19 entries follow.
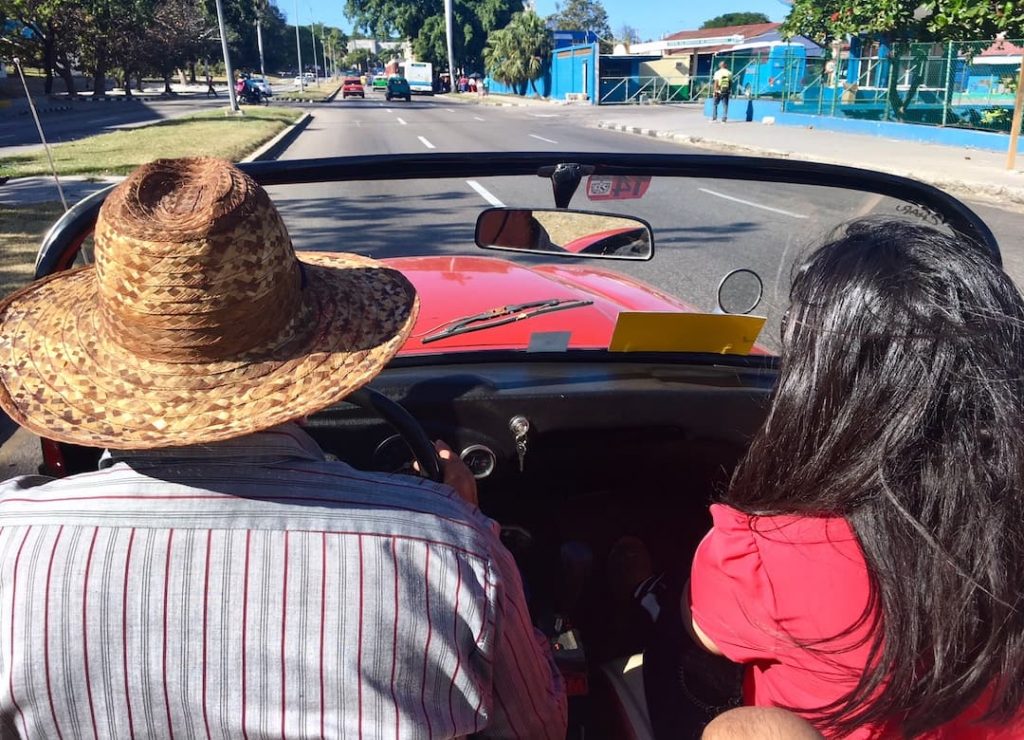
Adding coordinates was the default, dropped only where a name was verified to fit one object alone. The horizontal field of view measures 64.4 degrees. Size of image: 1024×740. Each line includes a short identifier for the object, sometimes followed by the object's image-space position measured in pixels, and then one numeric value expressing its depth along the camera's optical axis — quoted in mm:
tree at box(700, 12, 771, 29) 87438
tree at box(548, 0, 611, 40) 90312
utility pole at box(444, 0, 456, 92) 62953
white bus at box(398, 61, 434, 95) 66375
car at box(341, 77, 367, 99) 58344
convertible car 2029
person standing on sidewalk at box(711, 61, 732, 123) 27016
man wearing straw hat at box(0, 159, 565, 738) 1127
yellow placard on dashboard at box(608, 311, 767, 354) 2232
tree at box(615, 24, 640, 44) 100938
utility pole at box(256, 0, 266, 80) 74756
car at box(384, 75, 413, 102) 52750
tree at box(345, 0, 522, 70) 73438
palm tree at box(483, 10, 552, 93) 54844
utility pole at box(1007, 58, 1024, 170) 13534
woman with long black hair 1135
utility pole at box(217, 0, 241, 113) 27783
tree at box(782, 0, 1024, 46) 17453
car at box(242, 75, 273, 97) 48081
